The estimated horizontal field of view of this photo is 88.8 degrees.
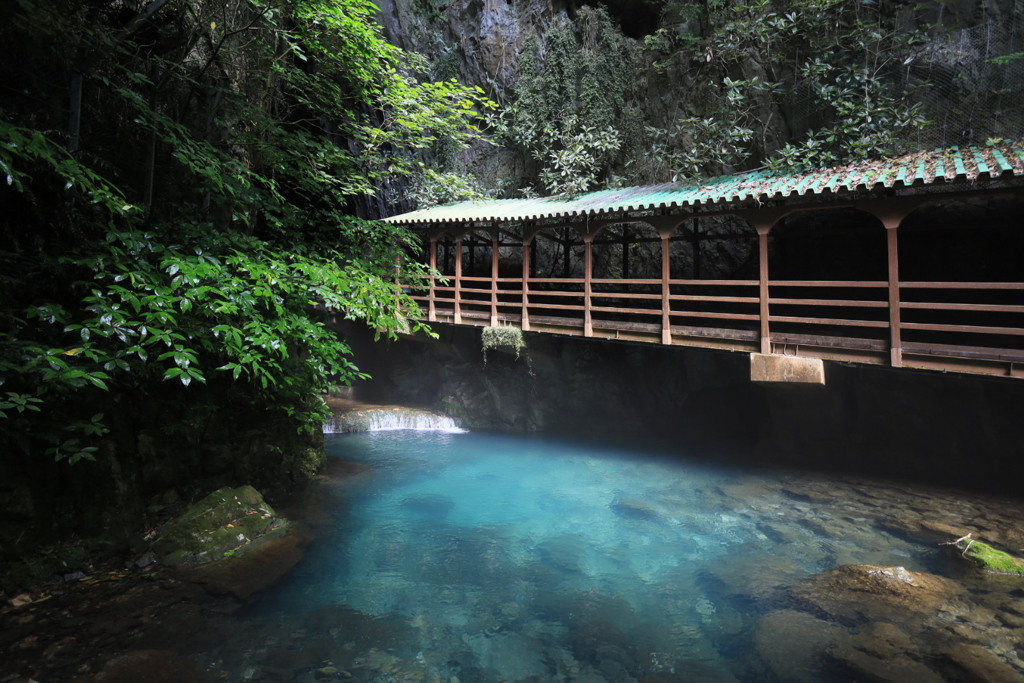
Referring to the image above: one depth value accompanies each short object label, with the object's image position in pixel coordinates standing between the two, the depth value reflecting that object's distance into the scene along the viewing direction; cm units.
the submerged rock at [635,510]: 916
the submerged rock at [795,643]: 510
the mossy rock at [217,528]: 661
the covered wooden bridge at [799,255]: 784
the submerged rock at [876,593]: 594
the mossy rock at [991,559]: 674
